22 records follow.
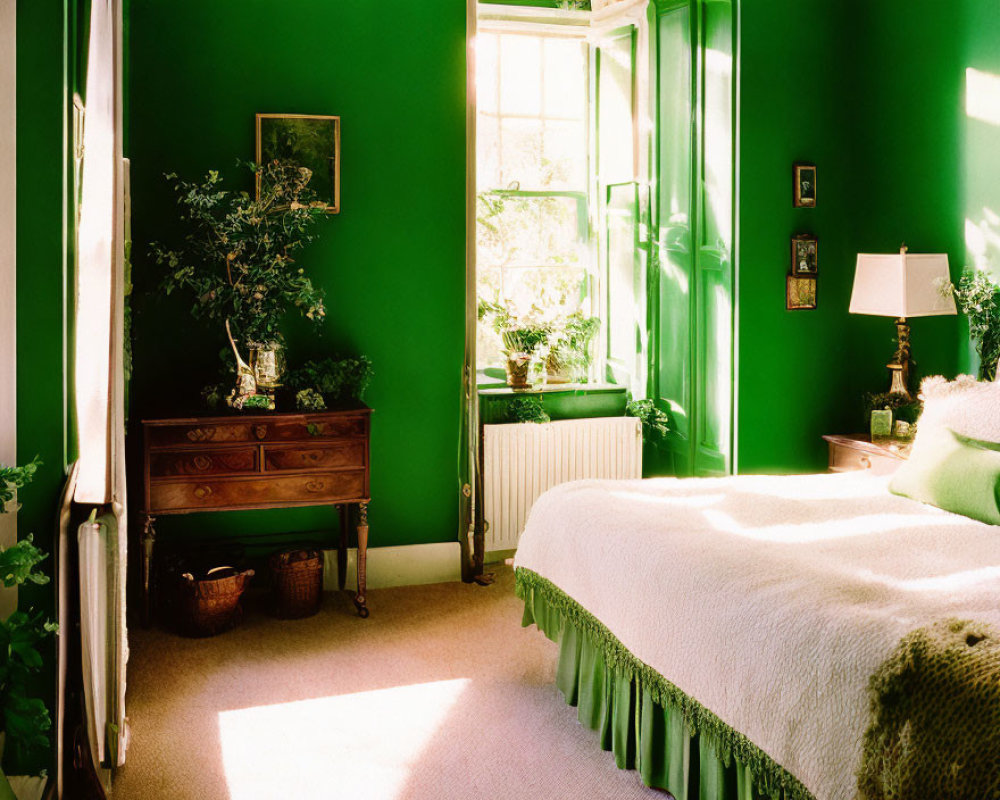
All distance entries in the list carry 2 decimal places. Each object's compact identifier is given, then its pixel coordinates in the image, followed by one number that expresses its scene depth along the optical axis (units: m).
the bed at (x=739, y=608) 2.01
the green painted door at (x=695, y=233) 4.62
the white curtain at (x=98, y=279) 2.39
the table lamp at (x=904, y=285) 3.96
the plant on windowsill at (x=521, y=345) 4.97
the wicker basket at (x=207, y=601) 3.85
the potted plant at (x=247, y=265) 3.89
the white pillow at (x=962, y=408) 3.25
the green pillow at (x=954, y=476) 2.95
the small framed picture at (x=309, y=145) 4.20
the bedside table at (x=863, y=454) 3.99
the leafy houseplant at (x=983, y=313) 3.97
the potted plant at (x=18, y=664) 1.72
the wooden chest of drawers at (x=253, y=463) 3.76
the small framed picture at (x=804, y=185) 4.61
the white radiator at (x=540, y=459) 4.77
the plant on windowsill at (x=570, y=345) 5.19
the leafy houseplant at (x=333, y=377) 4.13
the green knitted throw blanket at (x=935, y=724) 1.73
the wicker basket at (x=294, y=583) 4.08
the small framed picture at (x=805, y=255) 4.62
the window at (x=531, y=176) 5.16
